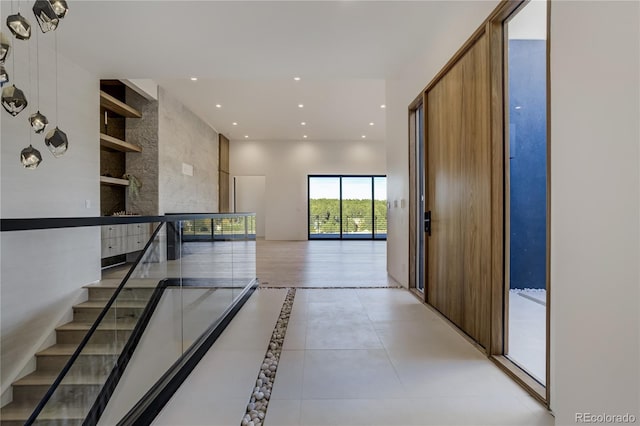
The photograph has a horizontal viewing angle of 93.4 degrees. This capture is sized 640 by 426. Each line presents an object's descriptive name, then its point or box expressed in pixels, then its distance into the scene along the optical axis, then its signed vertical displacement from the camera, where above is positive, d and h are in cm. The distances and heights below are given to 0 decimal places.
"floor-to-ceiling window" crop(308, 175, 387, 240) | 1235 +16
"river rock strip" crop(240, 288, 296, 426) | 172 -117
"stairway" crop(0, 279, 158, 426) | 198 -107
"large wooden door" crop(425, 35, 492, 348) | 243 +18
